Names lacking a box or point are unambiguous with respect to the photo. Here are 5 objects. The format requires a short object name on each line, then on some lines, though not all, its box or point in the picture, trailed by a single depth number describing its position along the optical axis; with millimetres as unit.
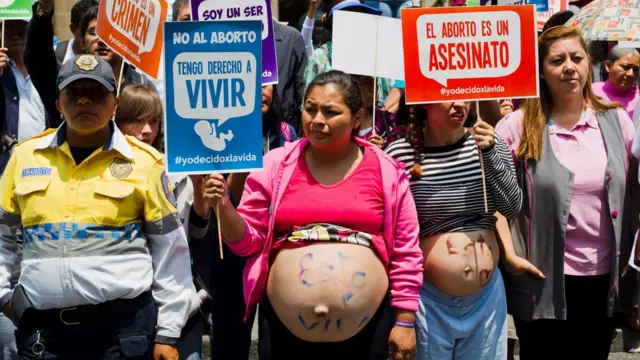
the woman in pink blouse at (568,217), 5473
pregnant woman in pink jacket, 4617
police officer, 4469
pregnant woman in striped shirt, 5031
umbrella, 6574
